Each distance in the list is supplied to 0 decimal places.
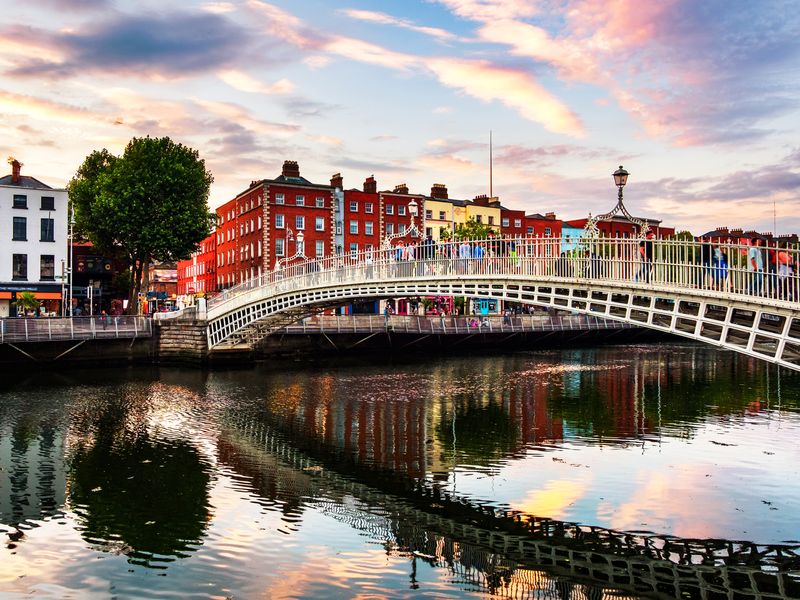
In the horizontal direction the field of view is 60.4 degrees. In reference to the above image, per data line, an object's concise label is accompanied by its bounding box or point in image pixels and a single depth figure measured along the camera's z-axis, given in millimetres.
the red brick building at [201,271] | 79875
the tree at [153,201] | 46312
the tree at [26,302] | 41688
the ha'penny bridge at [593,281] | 14742
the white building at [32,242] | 47469
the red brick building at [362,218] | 64562
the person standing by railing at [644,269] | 17398
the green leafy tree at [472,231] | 56875
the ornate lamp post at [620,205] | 16828
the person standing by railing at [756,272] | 14578
